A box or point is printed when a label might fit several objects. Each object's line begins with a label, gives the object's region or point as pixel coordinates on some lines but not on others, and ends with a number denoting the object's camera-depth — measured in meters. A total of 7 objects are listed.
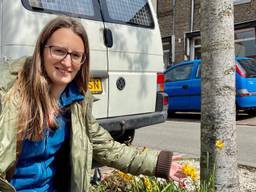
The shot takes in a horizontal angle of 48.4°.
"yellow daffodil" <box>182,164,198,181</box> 1.67
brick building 11.82
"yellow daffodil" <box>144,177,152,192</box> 1.93
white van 2.39
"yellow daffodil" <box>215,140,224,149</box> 1.84
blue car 6.73
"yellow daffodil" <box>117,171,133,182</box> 2.12
